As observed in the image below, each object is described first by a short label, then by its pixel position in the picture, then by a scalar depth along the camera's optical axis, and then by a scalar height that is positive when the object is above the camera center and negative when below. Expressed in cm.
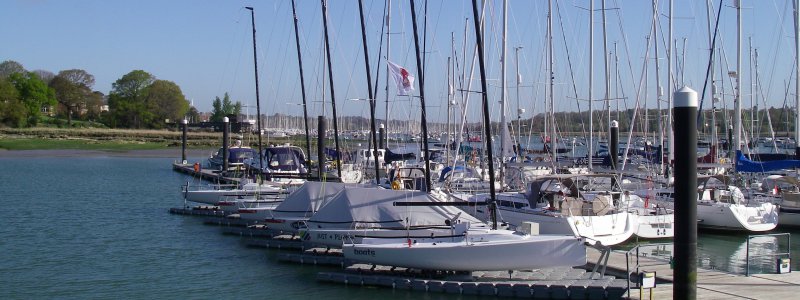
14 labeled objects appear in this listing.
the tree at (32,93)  13088 +449
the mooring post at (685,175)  1250 -83
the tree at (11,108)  12362 +209
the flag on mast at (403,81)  2672 +122
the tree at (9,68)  16475 +1059
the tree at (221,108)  16825 +262
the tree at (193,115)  17562 +133
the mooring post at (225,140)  5868 -128
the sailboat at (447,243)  1881 -284
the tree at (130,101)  14475 +351
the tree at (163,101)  14688 +354
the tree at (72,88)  14562 +578
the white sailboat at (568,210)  2548 -281
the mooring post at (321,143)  4116 -110
